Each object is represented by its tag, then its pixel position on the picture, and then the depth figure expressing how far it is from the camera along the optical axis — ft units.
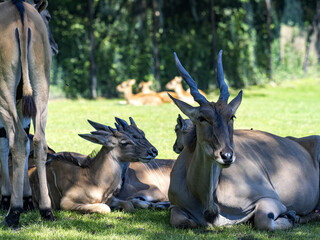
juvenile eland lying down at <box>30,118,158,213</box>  38.93
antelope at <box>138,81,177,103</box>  112.71
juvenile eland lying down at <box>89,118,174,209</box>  40.40
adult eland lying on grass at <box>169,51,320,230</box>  30.30
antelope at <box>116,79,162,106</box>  111.34
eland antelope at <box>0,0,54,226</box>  33.50
